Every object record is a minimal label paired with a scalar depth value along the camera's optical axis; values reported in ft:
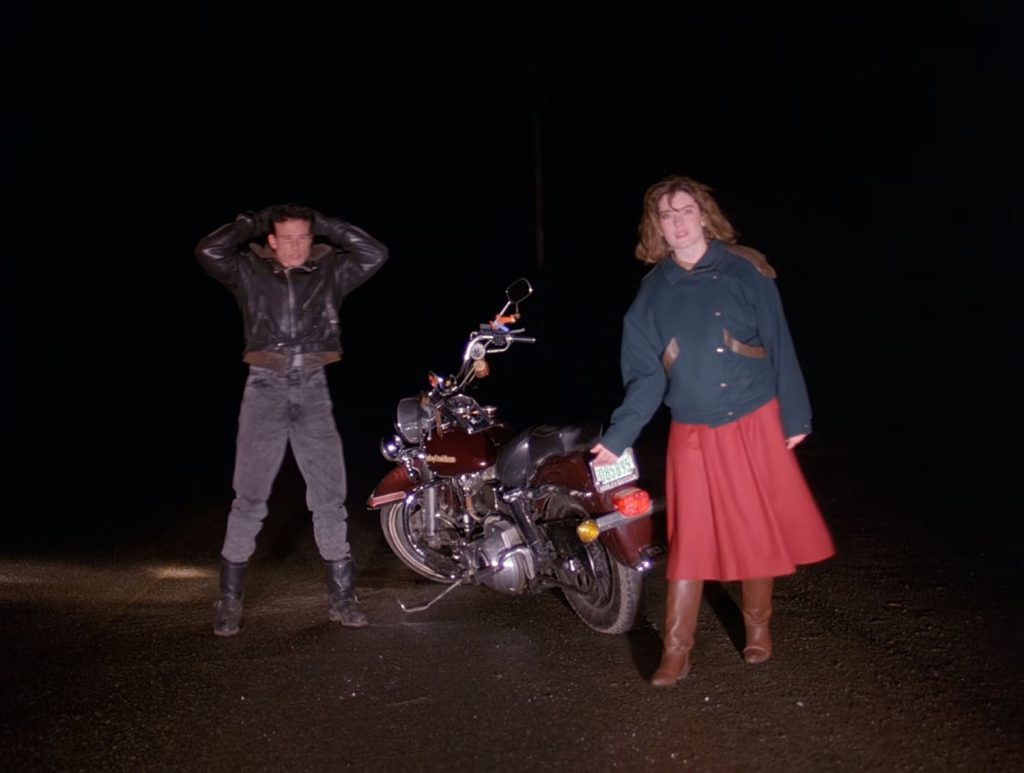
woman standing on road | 13.75
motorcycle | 15.57
